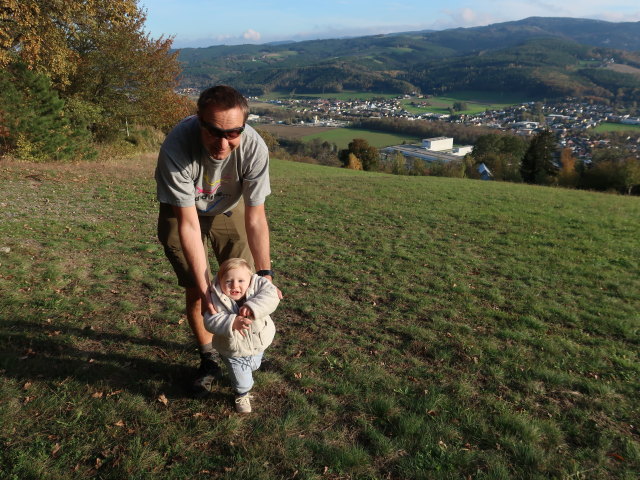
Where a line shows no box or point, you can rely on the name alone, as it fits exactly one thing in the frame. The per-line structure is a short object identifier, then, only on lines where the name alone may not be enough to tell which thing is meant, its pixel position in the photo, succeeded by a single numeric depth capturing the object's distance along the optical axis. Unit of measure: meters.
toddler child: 3.02
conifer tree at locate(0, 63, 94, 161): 16.42
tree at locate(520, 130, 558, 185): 44.78
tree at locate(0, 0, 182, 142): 15.41
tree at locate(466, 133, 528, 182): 58.12
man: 2.82
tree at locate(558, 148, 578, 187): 43.66
